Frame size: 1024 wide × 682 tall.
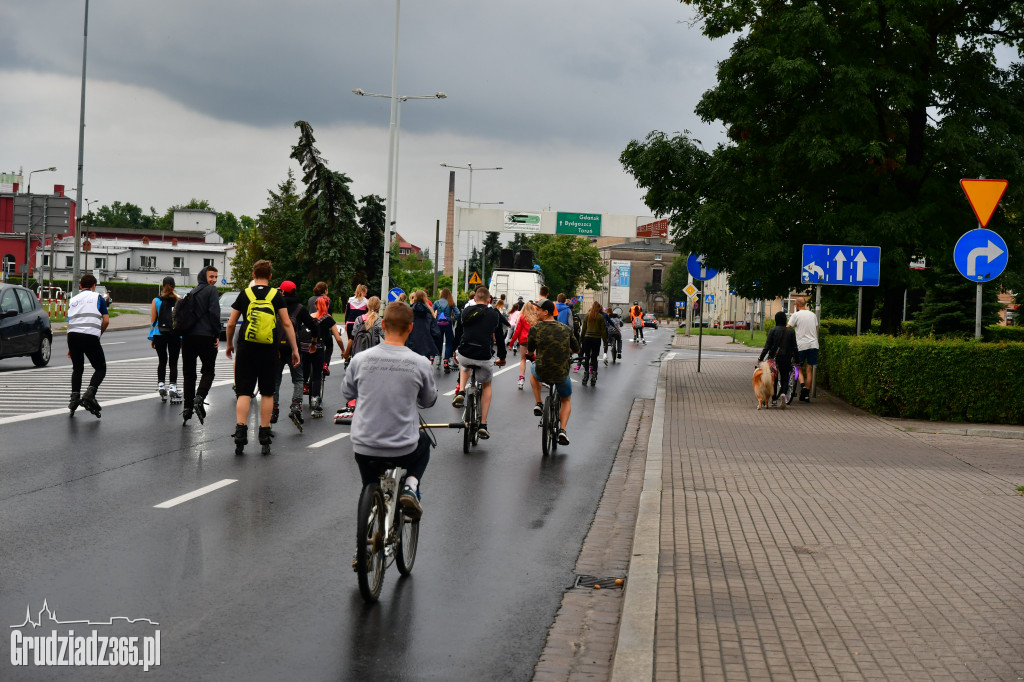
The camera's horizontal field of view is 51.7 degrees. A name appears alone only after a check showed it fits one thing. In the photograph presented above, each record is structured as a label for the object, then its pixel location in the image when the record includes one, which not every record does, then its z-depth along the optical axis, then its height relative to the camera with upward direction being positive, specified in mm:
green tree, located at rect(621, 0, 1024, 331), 19906 +3514
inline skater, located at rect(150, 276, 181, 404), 14198 -635
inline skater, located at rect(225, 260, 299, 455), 10469 -480
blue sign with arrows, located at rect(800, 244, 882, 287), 18531 +950
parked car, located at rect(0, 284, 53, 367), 19672 -816
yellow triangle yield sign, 13414 +1635
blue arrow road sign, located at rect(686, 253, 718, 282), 22484 +938
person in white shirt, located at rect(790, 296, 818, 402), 19094 -418
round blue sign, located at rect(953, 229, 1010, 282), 13516 +907
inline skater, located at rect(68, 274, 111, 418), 13219 -610
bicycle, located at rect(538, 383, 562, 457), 11609 -1285
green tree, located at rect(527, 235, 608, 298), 131500 +5647
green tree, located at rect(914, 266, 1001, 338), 38438 +576
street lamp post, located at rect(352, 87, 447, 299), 41278 +5690
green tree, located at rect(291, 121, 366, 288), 72562 +5301
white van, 42031 +805
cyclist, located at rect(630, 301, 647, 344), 48625 -475
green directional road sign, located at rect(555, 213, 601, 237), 58469 +4636
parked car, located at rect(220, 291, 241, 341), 33728 -412
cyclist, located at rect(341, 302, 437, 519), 5809 -562
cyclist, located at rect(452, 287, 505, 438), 12422 -479
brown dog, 17391 -1143
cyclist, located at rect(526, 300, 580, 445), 11773 -501
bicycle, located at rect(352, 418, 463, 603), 5430 -1254
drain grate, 6211 -1632
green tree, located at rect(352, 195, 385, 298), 83812 +5361
